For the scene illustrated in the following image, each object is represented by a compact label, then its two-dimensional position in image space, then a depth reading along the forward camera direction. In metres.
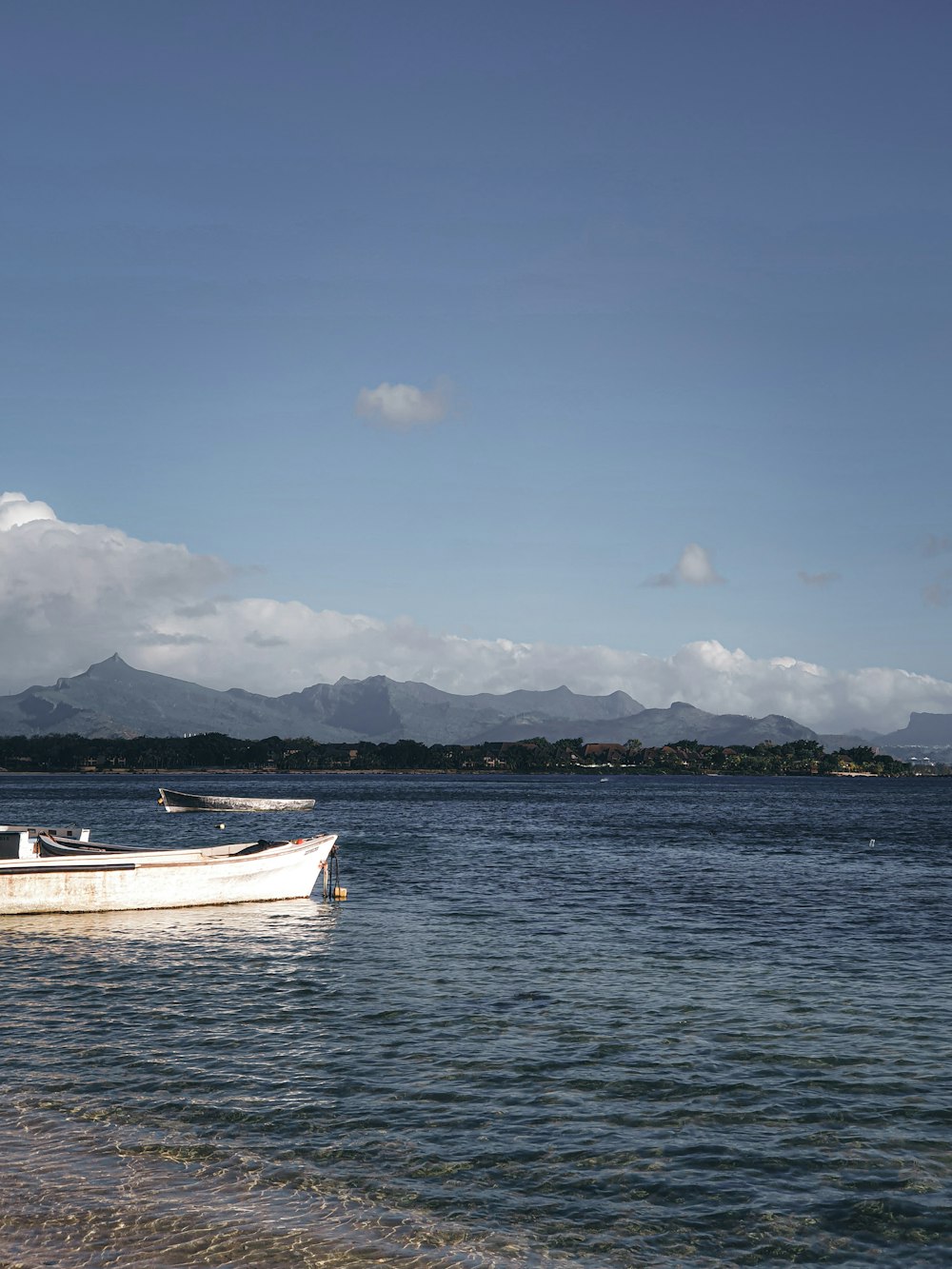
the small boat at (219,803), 135.62
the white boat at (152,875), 41.09
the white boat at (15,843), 42.12
